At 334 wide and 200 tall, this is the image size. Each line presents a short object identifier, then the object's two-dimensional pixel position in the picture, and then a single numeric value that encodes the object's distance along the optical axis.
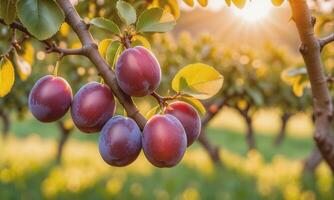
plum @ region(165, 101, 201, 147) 1.11
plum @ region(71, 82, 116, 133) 1.08
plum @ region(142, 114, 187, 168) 1.02
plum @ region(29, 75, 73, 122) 1.13
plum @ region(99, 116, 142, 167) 1.05
